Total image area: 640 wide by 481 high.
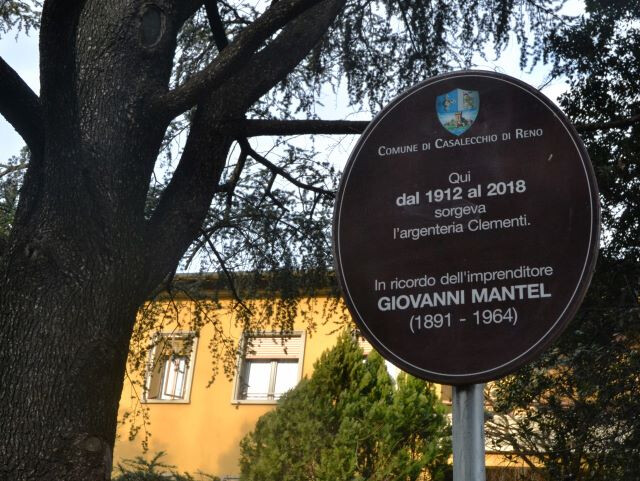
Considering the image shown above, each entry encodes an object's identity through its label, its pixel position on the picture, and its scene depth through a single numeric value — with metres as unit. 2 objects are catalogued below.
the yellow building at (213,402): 19.53
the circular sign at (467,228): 2.39
